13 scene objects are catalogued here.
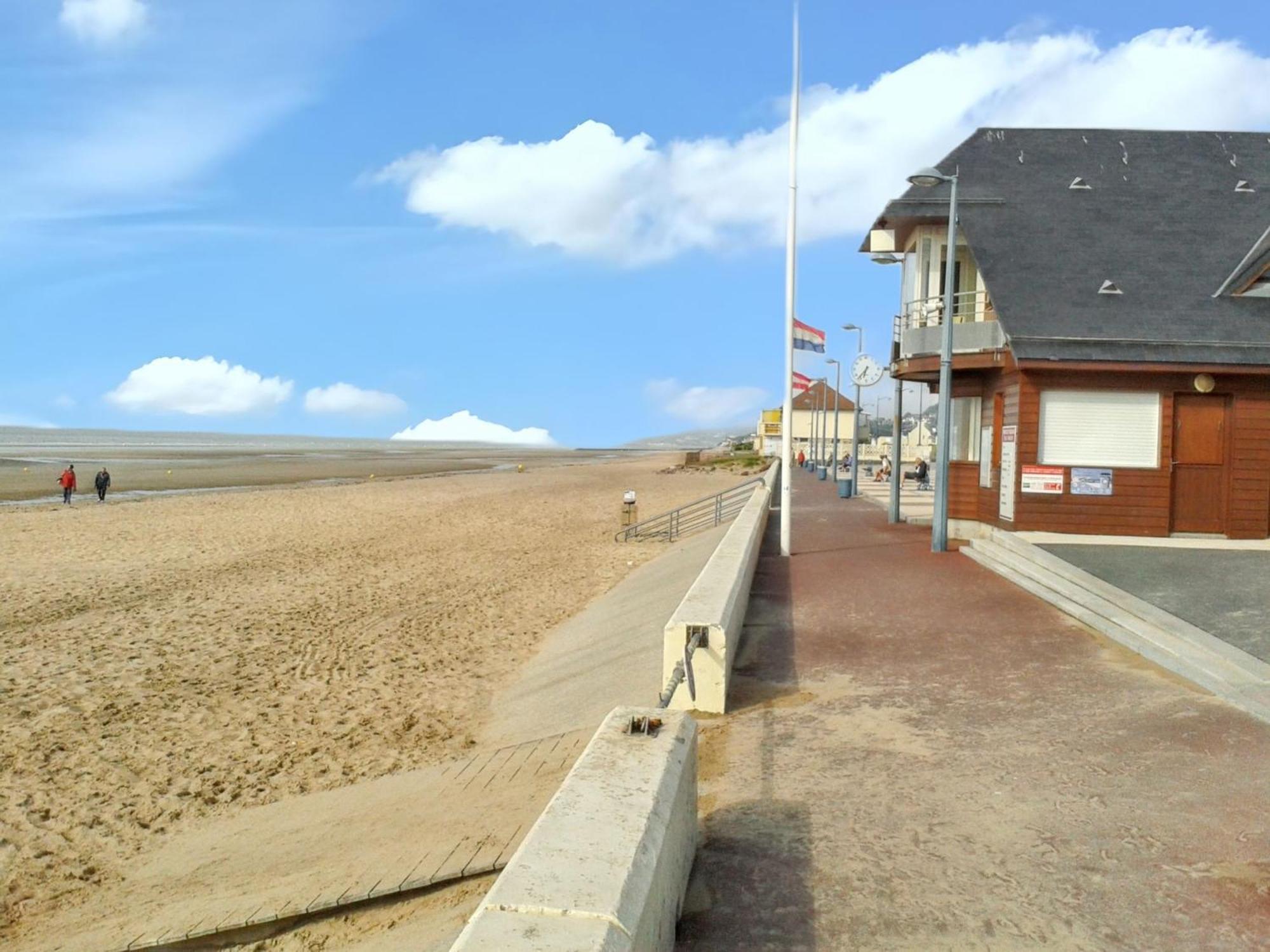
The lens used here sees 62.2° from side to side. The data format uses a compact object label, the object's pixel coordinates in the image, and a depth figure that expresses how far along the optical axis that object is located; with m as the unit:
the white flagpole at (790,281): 16.62
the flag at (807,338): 17.17
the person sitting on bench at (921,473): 41.81
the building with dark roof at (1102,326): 17.09
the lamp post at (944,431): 16.88
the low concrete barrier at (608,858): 3.10
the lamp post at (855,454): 35.91
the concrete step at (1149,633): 8.00
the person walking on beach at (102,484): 40.19
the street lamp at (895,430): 22.66
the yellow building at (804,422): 96.25
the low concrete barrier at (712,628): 7.87
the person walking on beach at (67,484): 39.16
